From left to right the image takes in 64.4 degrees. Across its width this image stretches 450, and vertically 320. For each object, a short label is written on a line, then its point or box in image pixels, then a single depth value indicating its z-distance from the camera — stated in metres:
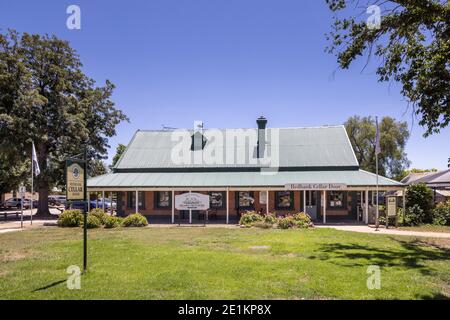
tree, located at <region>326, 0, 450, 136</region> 10.83
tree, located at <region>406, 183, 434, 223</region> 22.58
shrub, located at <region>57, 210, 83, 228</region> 21.36
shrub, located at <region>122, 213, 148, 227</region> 21.47
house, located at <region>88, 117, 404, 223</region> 24.05
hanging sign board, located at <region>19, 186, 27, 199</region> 21.83
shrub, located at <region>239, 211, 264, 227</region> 21.34
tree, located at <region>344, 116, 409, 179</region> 48.38
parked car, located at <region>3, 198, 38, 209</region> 44.13
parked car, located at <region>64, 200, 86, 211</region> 34.38
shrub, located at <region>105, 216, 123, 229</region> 20.84
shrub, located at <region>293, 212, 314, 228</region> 20.25
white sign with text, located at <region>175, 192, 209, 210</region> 22.45
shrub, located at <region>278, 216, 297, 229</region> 19.84
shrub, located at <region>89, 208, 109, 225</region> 21.47
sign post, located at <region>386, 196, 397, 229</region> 20.62
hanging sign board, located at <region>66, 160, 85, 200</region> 8.65
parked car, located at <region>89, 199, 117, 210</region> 38.12
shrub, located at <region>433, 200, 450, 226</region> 22.00
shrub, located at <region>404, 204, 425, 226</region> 21.86
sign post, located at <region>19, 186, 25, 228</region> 21.83
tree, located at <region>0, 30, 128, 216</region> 27.48
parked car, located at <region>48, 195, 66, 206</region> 50.02
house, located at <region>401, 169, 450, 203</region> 31.91
